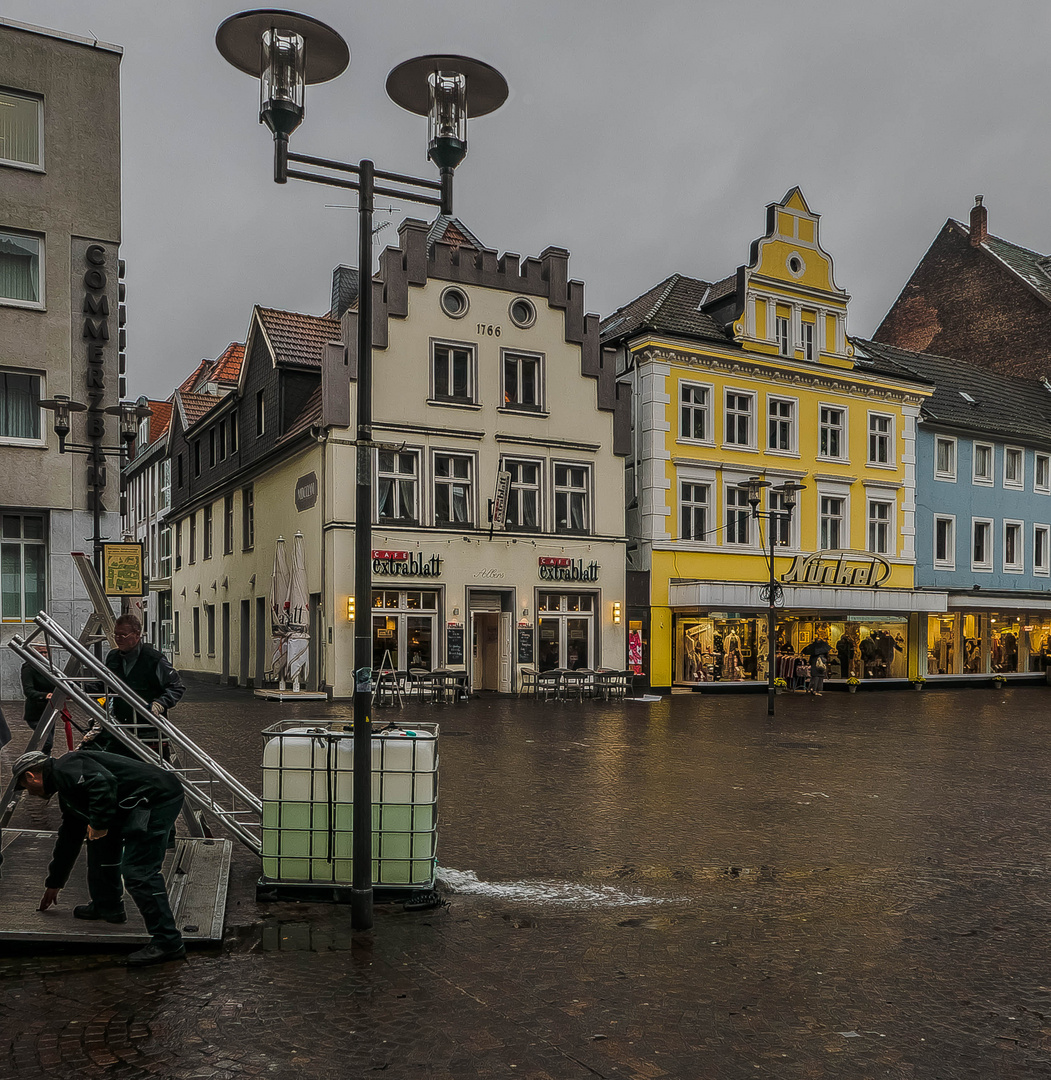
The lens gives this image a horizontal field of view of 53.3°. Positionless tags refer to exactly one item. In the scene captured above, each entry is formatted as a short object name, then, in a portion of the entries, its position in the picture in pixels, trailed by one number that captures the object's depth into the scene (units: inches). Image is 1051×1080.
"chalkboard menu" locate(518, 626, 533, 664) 1134.4
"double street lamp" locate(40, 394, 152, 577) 719.1
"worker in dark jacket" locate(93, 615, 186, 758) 314.7
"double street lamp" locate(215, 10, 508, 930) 253.3
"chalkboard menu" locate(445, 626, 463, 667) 1095.0
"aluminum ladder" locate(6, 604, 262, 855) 278.5
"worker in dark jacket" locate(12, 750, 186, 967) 225.0
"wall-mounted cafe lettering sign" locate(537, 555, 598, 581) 1150.3
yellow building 1235.9
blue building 1462.8
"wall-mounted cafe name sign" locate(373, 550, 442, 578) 1063.6
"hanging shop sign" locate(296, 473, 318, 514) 1096.5
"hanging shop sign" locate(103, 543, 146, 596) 577.3
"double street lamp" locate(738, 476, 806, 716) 924.6
